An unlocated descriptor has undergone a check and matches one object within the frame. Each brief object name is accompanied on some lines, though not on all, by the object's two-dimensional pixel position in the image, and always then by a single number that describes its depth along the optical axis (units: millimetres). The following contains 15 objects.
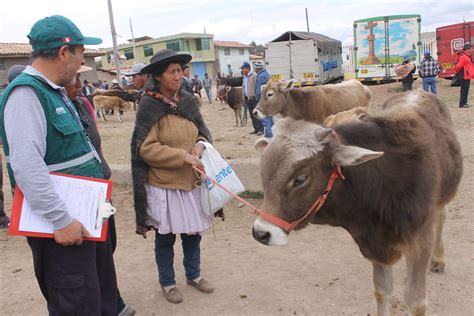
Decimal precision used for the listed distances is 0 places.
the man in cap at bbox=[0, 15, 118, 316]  1936
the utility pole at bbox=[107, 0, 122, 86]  24939
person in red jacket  12664
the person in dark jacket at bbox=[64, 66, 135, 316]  2676
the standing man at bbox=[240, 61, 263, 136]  11656
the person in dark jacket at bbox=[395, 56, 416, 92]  11545
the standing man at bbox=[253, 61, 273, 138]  10453
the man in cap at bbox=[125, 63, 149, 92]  5417
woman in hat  3076
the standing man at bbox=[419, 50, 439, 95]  12789
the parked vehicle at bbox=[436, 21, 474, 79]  17875
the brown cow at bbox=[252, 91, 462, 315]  2334
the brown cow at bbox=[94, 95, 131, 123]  17875
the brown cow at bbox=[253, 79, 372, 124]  9648
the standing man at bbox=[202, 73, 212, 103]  24734
